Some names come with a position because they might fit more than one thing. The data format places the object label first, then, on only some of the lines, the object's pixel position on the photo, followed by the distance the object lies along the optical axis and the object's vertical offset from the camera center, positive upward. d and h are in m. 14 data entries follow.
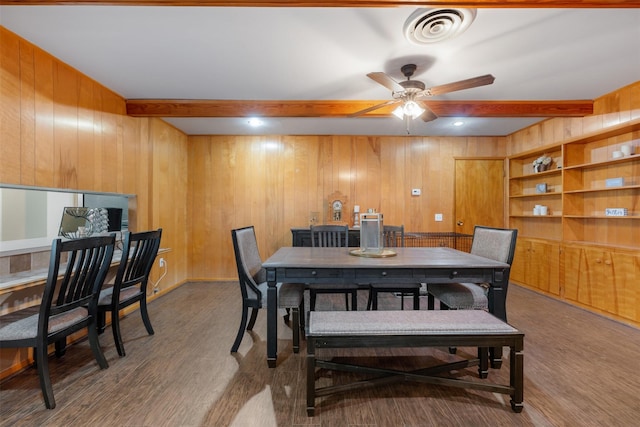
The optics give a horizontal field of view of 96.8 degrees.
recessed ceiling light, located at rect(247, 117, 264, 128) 3.88 +1.27
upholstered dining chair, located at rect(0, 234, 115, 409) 1.58 -0.63
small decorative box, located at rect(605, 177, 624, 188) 3.01 +0.34
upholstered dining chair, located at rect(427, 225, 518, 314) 2.13 -0.59
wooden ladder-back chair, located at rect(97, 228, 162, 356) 2.17 -0.58
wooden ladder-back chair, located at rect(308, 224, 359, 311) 3.07 -0.25
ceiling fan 2.10 +0.99
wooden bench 1.56 -0.69
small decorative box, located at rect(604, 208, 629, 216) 3.02 +0.02
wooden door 4.70 +0.37
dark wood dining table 1.97 -0.43
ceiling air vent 1.73 +1.21
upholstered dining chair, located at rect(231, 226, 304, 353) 2.17 -0.63
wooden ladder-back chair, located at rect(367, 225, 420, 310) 2.55 -0.70
